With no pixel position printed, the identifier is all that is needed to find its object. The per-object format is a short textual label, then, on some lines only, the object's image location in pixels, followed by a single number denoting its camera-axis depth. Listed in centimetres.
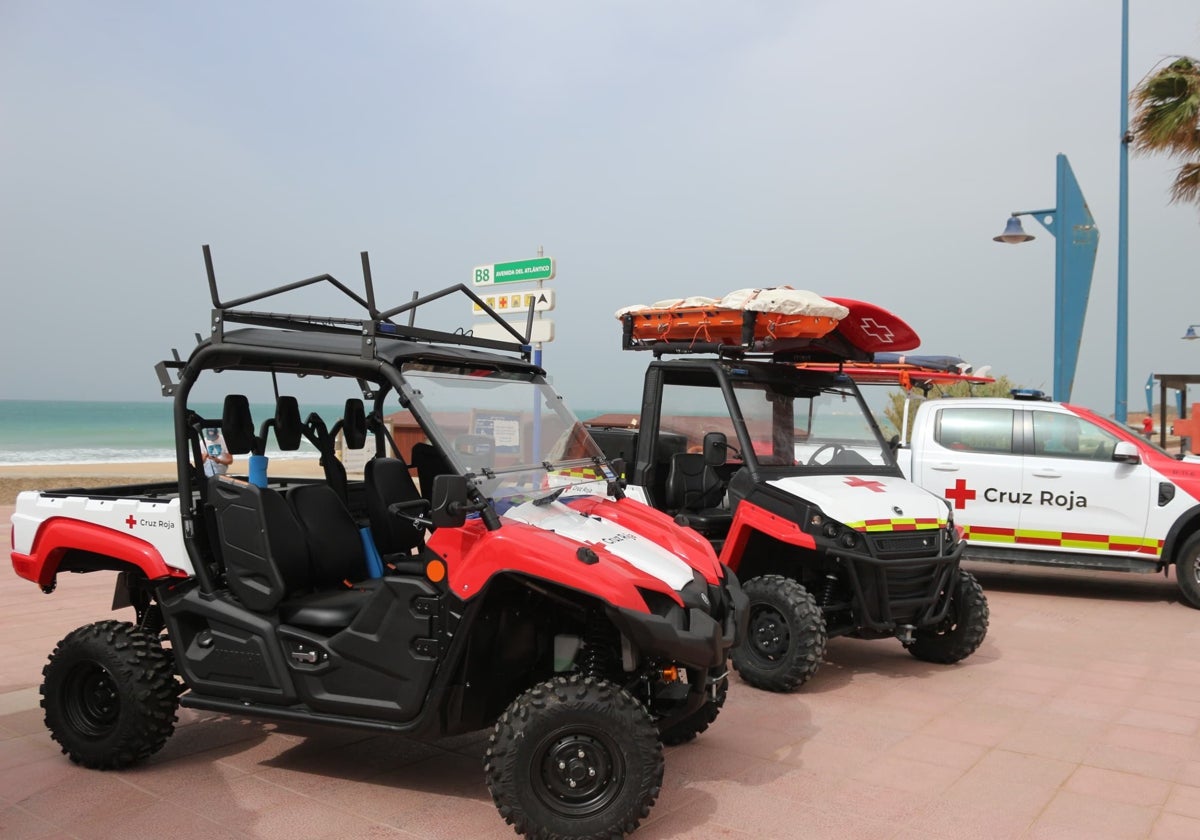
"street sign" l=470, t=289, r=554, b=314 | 1314
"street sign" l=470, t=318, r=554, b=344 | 1286
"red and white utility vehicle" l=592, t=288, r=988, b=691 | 635
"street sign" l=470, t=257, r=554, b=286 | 1291
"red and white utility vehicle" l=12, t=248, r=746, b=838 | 396
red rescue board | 705
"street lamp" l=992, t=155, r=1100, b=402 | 1517
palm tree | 1514
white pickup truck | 948
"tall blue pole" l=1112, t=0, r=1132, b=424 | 1505
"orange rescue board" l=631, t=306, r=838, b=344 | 676
